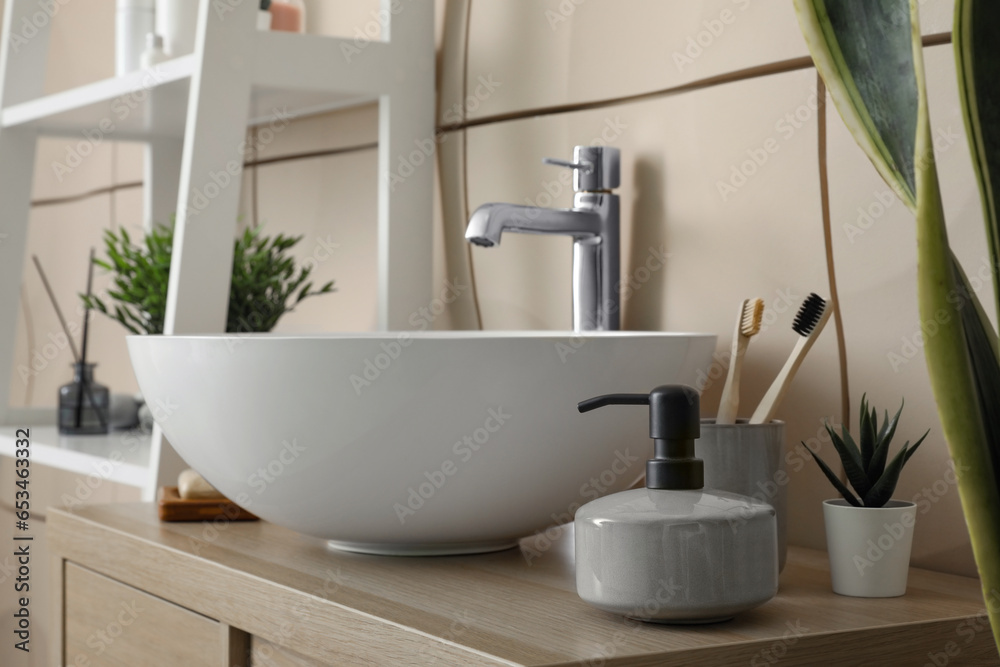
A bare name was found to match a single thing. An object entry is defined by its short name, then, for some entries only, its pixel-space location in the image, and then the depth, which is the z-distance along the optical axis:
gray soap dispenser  1.21
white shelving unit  1.73
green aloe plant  1.32
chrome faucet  1.63
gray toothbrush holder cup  1.36
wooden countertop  1.20
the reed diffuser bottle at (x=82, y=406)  2.20
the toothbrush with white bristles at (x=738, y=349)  1.39
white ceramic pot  1.31
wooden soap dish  1.56
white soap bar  1.58
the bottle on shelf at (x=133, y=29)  2.15
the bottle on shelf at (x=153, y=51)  1.98
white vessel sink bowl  1.34
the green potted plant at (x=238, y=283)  1.83
